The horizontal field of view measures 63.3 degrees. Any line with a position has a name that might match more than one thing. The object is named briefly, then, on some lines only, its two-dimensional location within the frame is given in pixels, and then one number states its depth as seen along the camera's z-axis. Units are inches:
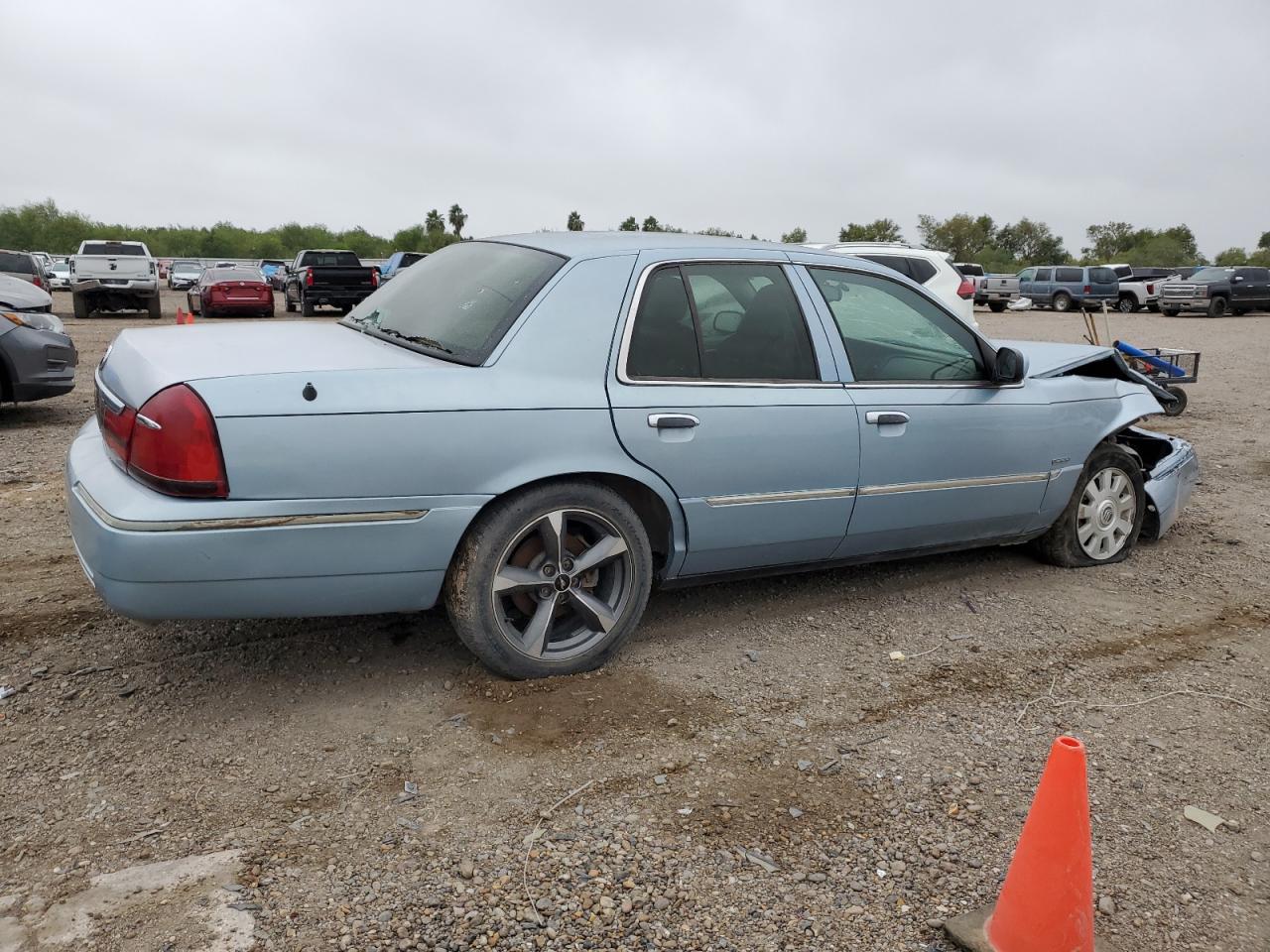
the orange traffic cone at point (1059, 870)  90.6
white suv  426.8
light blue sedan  121.7
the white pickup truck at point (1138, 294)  1285.7
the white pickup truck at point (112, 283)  900.6
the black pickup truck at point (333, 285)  957.2
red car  956.6
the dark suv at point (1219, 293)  1189.1
